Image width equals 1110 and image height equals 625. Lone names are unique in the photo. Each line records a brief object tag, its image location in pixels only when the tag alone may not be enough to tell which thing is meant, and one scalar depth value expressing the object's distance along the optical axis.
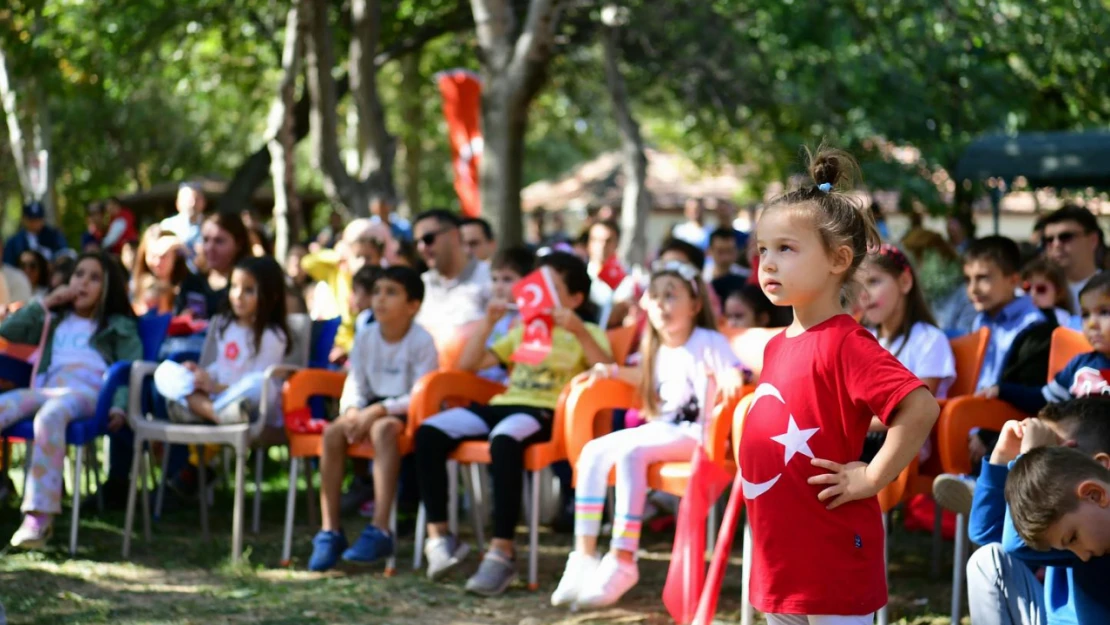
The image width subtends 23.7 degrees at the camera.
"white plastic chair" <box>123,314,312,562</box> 11.44
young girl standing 5.65
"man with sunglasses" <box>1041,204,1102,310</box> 11.40
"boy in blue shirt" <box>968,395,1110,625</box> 6.20
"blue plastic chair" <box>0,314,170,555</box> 11.82
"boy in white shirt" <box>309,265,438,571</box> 11.07
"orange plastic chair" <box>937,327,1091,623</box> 9.17
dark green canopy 21.27
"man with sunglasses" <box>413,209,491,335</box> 13.66
